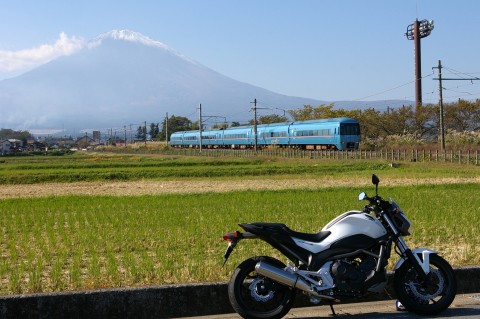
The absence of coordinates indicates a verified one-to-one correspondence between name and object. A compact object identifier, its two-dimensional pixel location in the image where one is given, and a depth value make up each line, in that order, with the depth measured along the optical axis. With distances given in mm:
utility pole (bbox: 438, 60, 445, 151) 34084
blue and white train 42594
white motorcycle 4574
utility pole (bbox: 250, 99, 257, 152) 52856
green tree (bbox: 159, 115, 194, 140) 114875
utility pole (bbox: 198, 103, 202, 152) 60344
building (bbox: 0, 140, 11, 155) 101062
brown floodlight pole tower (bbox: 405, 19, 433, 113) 56156
